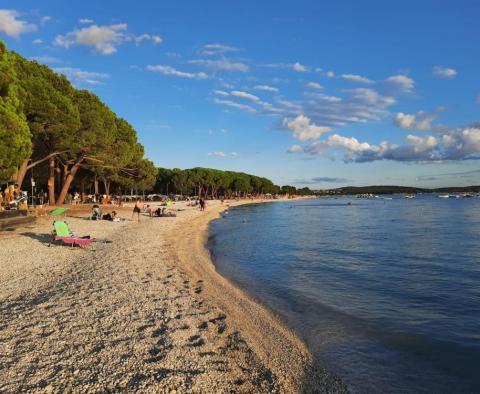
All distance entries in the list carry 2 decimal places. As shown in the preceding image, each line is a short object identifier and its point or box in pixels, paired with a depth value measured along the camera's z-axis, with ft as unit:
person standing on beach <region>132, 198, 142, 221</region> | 108.85
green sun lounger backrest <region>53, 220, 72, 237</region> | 53.67
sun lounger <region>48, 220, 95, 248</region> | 53.01
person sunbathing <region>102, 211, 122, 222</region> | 103.18
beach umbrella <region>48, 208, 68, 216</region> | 88.69
